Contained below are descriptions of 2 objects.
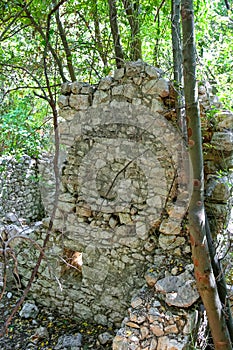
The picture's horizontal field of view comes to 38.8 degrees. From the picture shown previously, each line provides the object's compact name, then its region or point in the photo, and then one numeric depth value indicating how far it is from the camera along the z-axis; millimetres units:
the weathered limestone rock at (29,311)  4301
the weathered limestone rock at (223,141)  3828
